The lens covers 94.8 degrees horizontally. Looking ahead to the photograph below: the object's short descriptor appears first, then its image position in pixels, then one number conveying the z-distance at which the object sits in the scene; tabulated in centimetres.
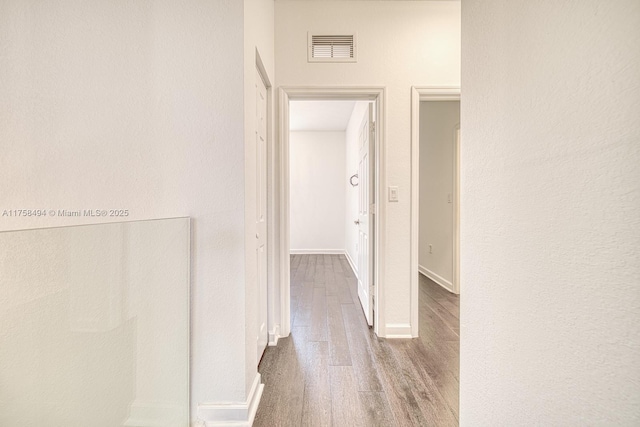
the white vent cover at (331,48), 235
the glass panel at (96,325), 71
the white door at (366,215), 257
